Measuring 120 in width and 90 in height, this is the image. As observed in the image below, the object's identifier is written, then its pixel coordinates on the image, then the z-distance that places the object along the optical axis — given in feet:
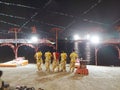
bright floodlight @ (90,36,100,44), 49.38
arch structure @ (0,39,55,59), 48.46
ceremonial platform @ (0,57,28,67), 41.29
